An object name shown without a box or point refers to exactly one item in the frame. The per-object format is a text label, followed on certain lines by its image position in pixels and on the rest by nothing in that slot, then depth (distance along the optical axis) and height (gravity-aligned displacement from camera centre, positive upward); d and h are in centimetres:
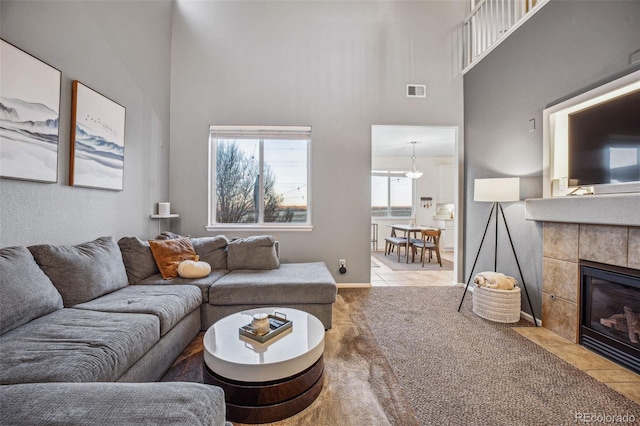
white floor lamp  267 +25
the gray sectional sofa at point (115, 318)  84 -63
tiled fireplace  192 -31
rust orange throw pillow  262 -43
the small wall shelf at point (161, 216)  332 -6
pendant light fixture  643 +98
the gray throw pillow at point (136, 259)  253 -46
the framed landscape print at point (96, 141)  222 +63
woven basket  264 -87
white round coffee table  138 -84
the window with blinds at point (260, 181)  389 +46
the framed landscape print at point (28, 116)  171 +64
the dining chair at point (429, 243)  516 -54
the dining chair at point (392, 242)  563 -58
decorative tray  157 -70
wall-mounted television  190 +59
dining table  546 -30
